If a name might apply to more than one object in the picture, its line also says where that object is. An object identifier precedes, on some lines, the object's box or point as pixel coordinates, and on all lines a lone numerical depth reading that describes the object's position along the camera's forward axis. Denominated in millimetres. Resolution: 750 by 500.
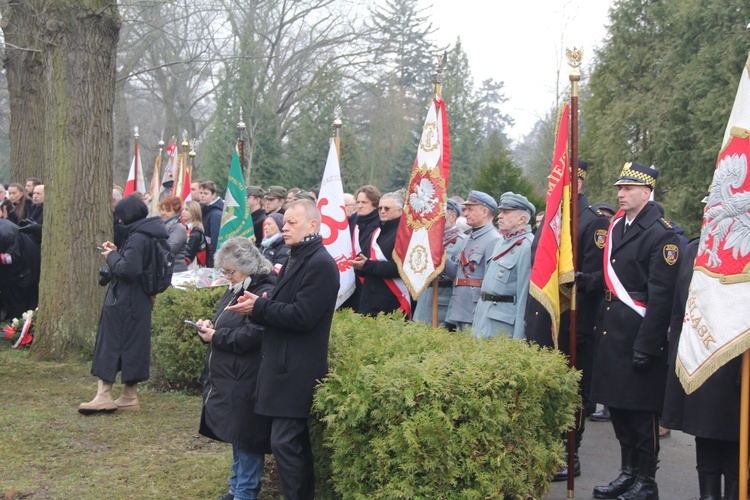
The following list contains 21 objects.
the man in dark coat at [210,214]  11648
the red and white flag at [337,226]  8422
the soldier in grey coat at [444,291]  8016
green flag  10727
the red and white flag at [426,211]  7555
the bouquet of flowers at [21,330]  11328
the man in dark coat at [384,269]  8047
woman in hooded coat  7555
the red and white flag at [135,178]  15707
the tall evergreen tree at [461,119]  37906
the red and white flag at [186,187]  14598
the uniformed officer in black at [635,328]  5543
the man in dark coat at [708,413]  4863
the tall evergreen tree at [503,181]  17922
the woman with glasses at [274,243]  8305
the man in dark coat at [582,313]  6250
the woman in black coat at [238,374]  5199
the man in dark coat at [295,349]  4832
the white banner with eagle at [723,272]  4641
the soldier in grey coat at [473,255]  7223
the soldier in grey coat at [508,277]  6484
